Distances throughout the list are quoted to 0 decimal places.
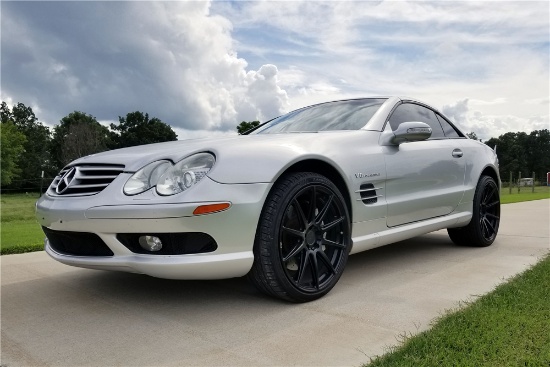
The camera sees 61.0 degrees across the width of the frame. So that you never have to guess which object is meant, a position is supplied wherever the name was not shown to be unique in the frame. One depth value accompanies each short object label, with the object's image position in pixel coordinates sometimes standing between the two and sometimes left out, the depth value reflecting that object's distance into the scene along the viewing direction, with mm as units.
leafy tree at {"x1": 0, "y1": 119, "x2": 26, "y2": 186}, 46031
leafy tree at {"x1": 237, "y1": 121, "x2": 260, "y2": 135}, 41219
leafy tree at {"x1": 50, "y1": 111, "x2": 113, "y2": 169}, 50375
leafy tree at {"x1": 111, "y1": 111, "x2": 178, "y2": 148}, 60281
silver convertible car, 2428
